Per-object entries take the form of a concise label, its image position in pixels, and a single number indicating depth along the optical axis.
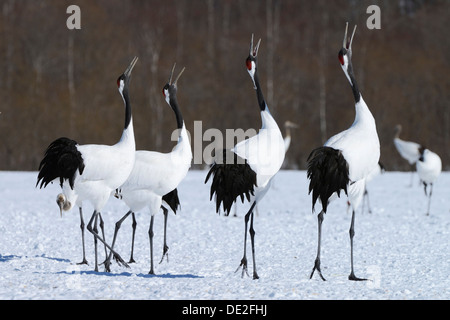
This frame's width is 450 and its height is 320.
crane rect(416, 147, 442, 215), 29.08
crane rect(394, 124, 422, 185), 36.53
